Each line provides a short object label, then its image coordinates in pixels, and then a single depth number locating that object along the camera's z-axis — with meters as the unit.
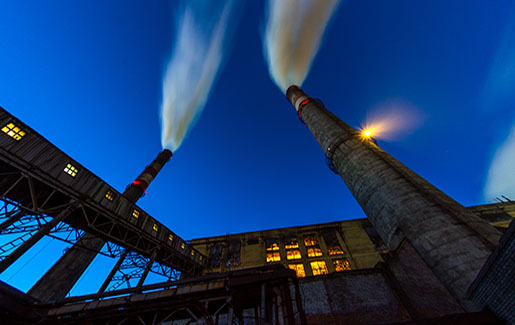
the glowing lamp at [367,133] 15.47
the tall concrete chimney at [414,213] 7.35
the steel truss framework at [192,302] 6.39
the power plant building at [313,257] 6.59
